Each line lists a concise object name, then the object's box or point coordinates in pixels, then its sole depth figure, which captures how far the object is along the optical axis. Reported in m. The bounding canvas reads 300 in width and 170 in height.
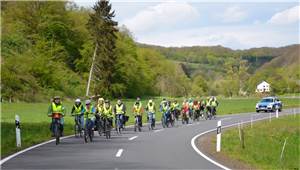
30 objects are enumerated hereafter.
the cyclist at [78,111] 21.06
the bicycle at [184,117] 37.16
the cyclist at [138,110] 27.85
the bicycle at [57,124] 19.17
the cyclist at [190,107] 38.56
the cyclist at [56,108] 19.31
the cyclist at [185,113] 37.11
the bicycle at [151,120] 29.53
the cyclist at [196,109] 39.31
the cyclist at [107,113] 23.81
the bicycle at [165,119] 32.41
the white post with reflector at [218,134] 17.95
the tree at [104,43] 73.44
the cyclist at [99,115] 23.89
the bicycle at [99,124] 24.06
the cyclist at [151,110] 29.44
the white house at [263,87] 92.39
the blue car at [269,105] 57.31
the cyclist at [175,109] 34.94
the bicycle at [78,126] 21.71
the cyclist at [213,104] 42.44
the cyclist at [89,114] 20.66
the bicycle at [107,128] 23.05
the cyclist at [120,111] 26.42
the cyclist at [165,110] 31.98
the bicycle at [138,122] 27.99
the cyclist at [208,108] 42.97
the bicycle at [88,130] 20.48
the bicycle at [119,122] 26.19
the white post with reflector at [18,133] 18.32
